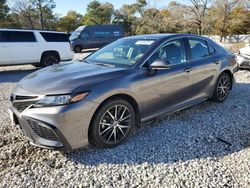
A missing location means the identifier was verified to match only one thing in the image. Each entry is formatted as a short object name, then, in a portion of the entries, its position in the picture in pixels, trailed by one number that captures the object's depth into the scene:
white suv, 7.44
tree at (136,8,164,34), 35.34
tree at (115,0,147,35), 37.70
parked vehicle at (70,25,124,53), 15.78
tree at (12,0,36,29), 29.47
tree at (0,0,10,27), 28.75
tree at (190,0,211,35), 31.29
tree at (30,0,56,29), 29.68
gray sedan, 2.34
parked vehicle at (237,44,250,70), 6.20
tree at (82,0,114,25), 37.42
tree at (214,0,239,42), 29.05
